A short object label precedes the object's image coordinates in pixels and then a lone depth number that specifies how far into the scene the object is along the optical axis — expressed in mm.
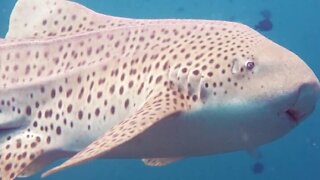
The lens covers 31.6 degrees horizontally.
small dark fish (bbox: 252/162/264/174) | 11773
